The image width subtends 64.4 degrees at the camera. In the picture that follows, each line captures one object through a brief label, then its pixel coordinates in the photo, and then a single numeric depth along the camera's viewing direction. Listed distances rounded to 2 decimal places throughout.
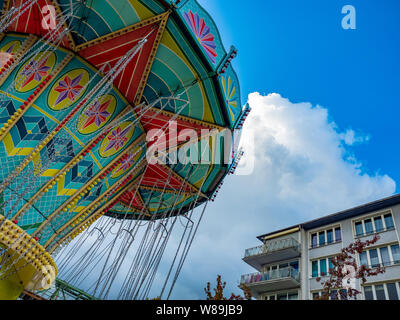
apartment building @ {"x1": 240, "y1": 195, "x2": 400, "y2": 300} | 16.48
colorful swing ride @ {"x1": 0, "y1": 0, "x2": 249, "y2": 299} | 8.54
